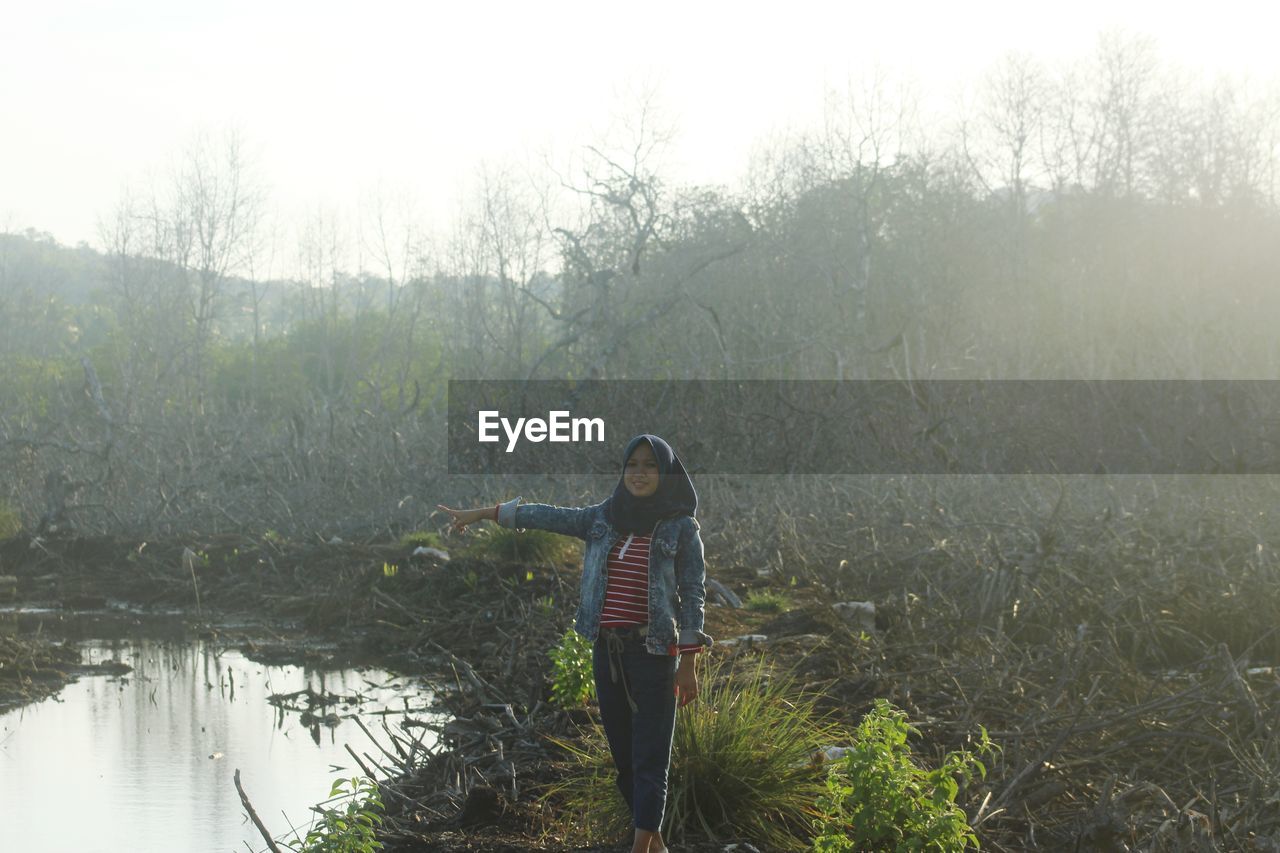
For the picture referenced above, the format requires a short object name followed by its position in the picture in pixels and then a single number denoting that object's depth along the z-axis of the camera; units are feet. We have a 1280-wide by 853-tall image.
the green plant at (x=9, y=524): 67.31
